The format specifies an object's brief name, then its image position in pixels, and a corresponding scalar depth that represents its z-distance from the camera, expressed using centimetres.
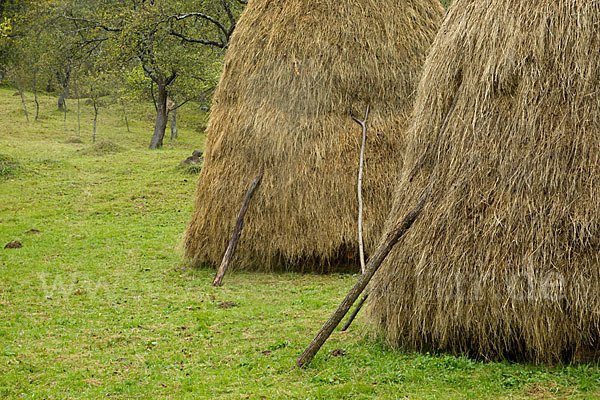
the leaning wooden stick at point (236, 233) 1146
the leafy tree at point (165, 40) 2288
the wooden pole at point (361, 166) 1013
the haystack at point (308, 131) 1160
